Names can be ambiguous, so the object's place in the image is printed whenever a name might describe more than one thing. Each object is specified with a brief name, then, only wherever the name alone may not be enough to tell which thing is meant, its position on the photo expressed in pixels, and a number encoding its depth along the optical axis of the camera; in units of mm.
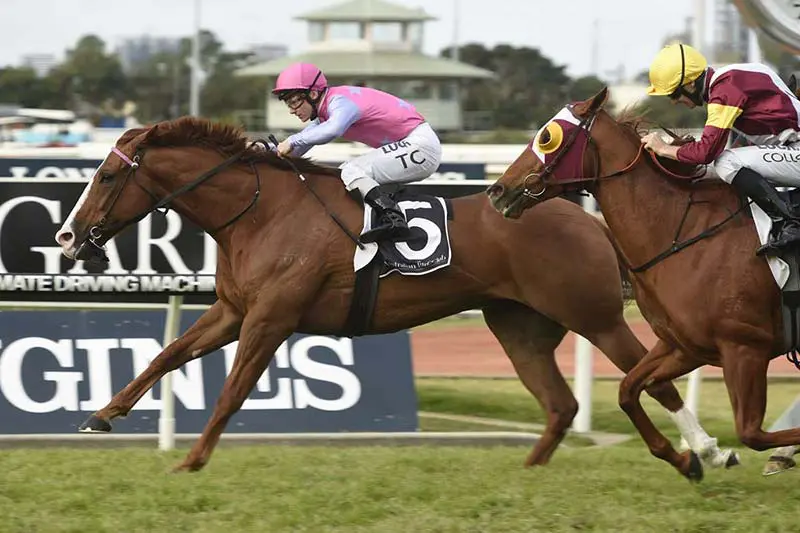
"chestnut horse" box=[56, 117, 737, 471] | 14047
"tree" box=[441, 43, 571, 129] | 128000
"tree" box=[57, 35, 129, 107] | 149375
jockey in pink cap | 14187
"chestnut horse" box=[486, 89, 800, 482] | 12102
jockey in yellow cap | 12156
